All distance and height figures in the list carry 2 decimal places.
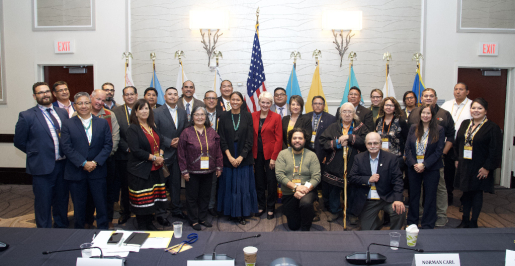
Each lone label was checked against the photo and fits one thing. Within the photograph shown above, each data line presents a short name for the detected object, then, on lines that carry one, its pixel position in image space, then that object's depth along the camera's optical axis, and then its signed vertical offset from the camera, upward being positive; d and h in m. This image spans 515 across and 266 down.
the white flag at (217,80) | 5.01 +0.38
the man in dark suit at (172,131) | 3.73 -0.32
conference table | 1.67 -0.80
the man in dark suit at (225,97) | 4.30 +0.11
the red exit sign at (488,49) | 5.11 +0.96
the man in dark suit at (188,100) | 4.16 +0.06
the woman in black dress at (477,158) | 3.25 -0.51
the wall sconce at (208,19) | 5.07 +1.36
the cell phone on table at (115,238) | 1.81 -0.78
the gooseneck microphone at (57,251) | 1.62 -0.80
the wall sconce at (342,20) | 5.08 +1.38
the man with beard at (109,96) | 3.94 +0.09
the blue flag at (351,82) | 4.98 +0.39
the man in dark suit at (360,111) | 3.89 -0.05
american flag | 4.44 +0.37
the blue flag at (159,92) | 5.04 +0.19
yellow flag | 4.96 +0.30
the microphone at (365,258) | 1.63 -0.78
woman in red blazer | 3.74 -0.47
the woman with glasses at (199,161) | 3.36 -0.60
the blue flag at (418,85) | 4.90 +0.35
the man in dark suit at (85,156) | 3.01 -0.51
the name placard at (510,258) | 1.58 -0.74
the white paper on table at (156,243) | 1.81 -0.81
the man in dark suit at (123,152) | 3.61 -0.55
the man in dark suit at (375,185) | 2.94 -0.72
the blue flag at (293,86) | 4.96 +0.31
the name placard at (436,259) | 1.54 -0.74
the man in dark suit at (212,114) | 3.86 -0.12
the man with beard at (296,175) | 3.23 -0.71
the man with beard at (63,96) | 3.40 +0.07
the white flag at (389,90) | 5.05 +0.28
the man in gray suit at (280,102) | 4.21 +0.05
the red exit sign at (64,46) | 5.16 +0.90
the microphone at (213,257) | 1.62 -0.78
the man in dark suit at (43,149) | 3.00 -0.45
